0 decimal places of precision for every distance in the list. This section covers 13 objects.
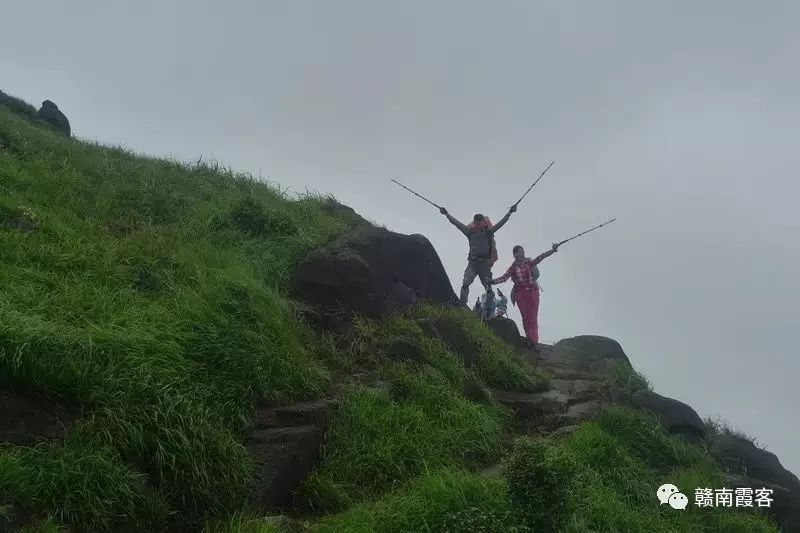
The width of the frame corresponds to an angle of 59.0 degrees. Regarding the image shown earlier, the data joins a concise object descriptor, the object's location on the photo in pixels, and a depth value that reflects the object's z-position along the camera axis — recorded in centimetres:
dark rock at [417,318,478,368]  1009
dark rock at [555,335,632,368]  1437
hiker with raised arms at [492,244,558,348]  1352
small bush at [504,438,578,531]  579
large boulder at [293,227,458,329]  982
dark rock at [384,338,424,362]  909
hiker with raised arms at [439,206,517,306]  1380
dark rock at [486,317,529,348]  1338
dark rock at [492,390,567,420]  968
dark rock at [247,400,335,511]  621
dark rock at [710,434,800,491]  948
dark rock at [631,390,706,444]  1013
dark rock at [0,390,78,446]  516
